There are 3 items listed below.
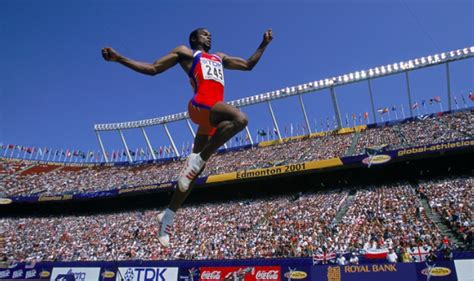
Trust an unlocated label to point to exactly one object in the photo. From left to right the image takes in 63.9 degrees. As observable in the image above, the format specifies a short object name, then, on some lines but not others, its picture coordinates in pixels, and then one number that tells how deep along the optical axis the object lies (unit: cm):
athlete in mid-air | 419
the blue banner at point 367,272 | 1430
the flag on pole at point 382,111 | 4184
